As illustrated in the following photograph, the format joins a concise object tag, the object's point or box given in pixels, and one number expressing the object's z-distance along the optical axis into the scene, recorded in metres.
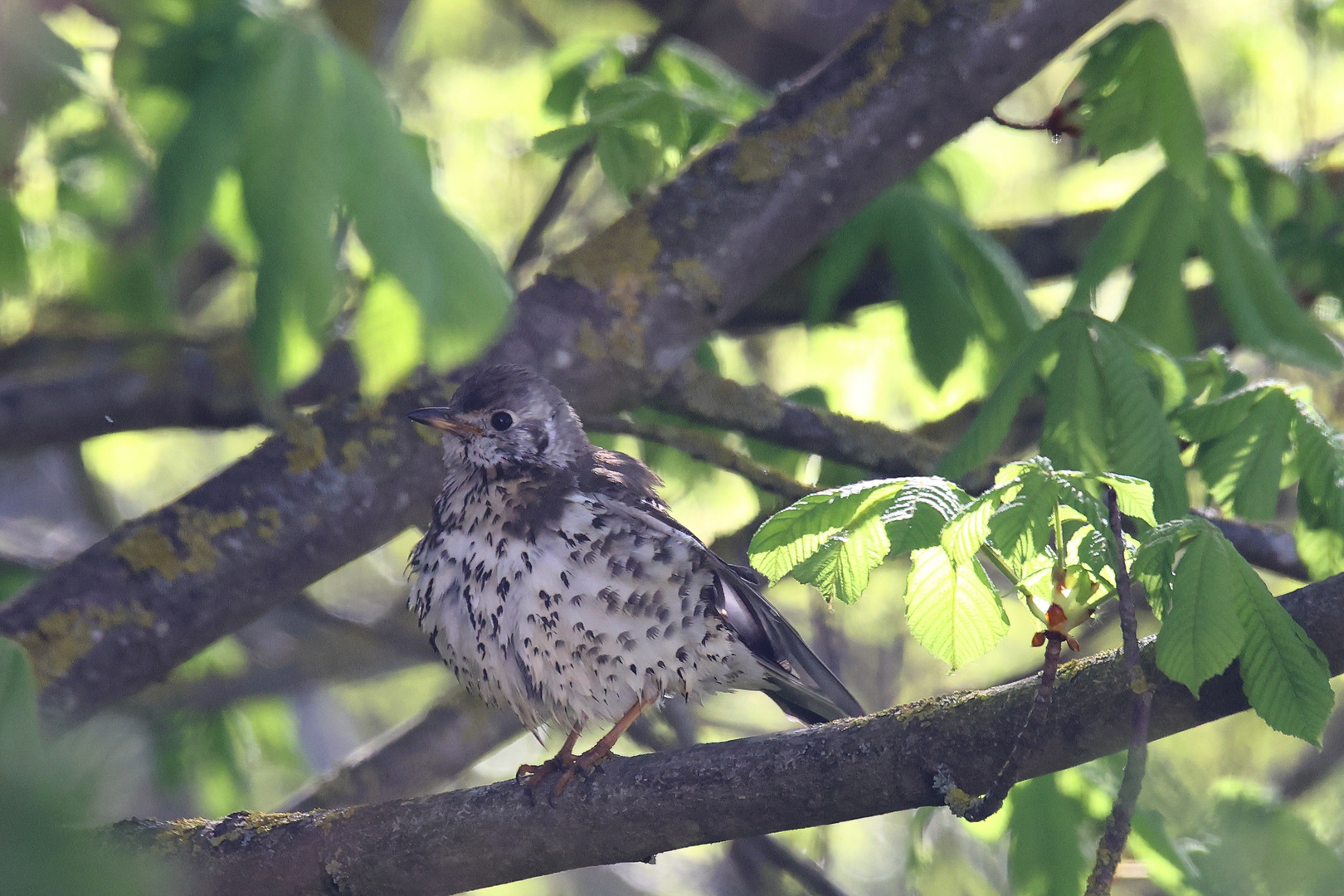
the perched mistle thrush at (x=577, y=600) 6.24
